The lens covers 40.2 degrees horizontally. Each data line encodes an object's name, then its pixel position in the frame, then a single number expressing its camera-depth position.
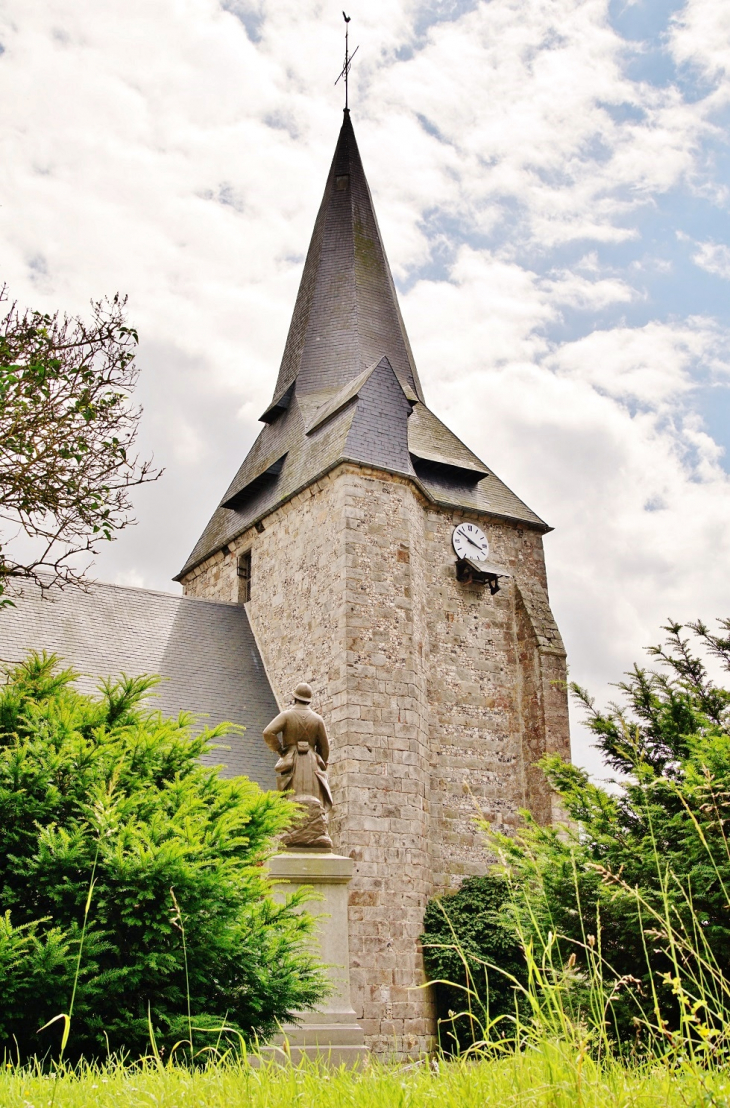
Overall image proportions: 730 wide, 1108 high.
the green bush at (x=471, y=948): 13.52
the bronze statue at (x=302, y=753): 8.84
